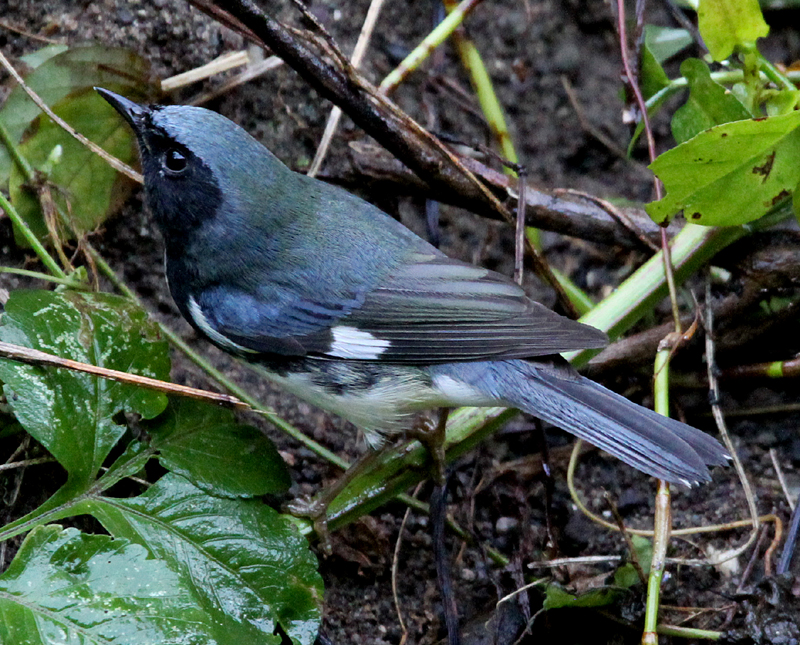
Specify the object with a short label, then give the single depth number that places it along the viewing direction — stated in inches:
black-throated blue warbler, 224.4
